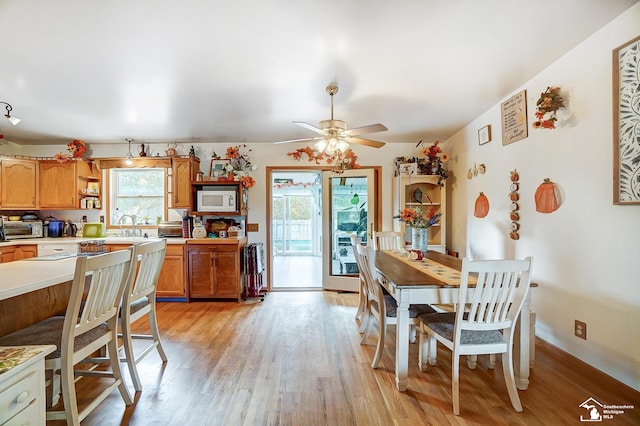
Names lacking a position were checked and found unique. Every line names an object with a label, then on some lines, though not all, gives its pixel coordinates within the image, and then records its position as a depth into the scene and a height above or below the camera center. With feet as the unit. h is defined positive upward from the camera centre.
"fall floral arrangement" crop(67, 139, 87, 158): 14.03 +3.22
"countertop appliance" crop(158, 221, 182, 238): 14.02 -0.76
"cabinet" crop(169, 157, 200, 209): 13.87 +1.56
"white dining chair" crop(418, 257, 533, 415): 5.61 -2.09
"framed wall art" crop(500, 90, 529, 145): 9.09 +3.05
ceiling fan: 8.30 +2.36
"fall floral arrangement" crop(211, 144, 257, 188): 13.92 +2.50
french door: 14.62 -0.27
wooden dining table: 6.35 -2.23
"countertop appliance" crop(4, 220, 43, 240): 12.98 -0.63
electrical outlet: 7.09 -2.91
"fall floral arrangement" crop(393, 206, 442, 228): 10.17 -0.24
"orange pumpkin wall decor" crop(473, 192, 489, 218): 11.29 +0.23
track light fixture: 9.38 +3.68
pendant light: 14.25 +2.65
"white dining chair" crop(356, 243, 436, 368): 7.28 -2.42
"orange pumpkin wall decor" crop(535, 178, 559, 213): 7.92 +0.39
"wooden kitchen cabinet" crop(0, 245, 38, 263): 12.14 -1.59
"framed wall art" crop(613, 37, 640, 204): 5.87 +1.81
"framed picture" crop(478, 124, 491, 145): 11.02 +2.98
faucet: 14.30 -0.82
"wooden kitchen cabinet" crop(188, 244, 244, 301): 12.96 -2.50
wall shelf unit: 13.85 +0.65
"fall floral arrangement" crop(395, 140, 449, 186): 13.67 +2.39
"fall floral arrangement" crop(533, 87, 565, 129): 7.55 +2.75
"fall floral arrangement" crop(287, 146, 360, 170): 13.23 +2.72
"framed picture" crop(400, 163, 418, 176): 13.73 +2.03
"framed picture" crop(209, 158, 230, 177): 14.23 +2.33
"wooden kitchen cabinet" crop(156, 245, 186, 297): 12.89 -2.73
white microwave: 13.91 +0.61
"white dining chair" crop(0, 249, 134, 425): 4.76 -2.18
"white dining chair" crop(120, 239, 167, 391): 6.41 -2.07
